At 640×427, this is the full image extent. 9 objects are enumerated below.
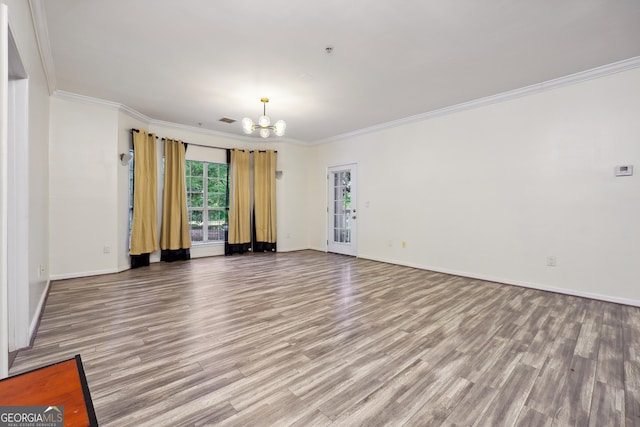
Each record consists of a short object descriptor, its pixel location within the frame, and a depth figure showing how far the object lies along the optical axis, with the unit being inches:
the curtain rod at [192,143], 203.0
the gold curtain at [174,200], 224.1
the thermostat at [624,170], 132.3
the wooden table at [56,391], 30.7
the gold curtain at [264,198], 274.2
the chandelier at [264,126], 168.9
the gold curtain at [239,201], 261.9
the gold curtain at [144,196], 203.0
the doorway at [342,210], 263.1
